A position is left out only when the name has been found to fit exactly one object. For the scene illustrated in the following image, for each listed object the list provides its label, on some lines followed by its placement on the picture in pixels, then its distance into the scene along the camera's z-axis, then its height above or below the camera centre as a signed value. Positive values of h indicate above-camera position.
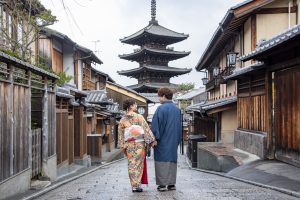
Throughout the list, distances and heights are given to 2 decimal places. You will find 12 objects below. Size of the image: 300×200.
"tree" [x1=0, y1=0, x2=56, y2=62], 10.39 +3.02
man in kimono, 6.12 -0.64
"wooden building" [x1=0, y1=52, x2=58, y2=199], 5.52 -0.38
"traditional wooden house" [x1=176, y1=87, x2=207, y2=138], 47.74 +1.11
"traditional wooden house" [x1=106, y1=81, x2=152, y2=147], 34.37 +1.32
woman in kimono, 6.21 -0.60
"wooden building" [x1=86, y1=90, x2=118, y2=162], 17.10 -1.16
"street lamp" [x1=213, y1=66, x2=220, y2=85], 20.39 +2.01
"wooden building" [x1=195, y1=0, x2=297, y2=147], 11.82 +2.99
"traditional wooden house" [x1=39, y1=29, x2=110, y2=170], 11.03 +0.55
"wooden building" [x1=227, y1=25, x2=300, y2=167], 7.88 +0.31
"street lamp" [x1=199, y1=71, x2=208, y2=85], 27.42 +2.13
